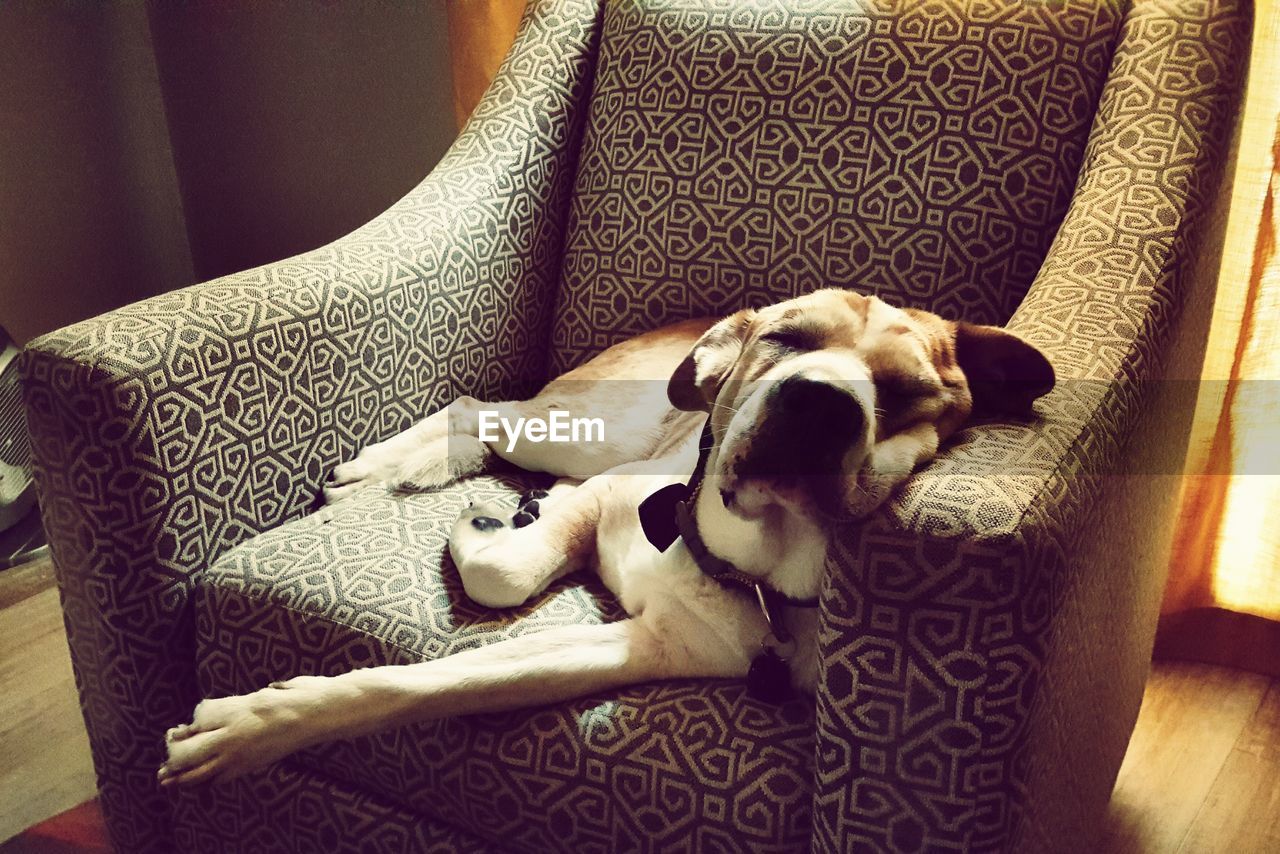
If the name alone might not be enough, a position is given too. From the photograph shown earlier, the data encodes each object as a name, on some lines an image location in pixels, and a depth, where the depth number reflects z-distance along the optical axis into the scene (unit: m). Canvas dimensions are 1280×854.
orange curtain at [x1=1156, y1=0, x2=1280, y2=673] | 1.94
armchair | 0.99
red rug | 1.70
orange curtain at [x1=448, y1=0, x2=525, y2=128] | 2.52
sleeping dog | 1.12
